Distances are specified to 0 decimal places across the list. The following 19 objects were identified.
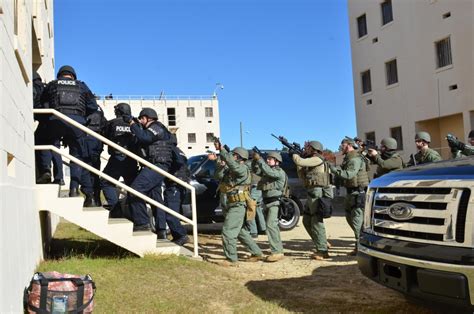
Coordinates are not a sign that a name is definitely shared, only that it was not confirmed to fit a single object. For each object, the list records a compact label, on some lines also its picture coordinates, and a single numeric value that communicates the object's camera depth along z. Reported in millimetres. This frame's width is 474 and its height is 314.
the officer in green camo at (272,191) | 7289
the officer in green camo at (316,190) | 7410
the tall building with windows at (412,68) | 16000
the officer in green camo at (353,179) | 7352
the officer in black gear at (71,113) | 6793
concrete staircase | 6121
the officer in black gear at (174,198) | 7582
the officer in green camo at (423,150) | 7301
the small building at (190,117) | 56312
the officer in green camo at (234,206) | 7031
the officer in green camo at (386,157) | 7621
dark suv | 10008
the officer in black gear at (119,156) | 7660
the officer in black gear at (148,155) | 7059
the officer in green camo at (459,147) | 7120
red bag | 4035
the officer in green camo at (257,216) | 9062
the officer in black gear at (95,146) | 7473
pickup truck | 3117
